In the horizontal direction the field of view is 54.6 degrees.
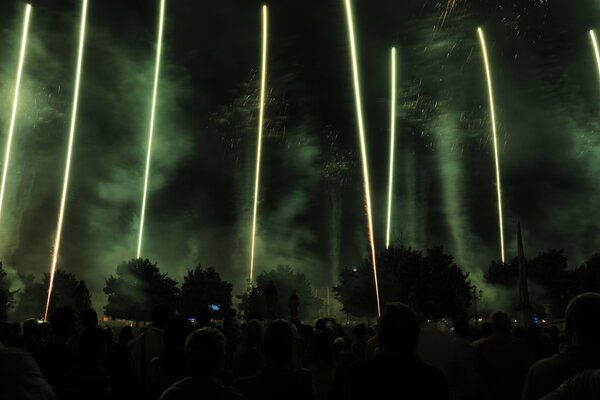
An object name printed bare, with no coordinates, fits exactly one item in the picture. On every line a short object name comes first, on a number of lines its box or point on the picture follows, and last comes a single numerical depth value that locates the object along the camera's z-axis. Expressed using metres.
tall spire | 51.31
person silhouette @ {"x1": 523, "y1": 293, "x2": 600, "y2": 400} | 4.21
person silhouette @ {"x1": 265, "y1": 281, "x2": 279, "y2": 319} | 33.47
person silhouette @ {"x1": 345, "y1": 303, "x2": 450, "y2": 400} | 4.15
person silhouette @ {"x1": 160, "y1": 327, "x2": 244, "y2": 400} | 4.30
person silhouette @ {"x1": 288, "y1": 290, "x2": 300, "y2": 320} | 33.91
